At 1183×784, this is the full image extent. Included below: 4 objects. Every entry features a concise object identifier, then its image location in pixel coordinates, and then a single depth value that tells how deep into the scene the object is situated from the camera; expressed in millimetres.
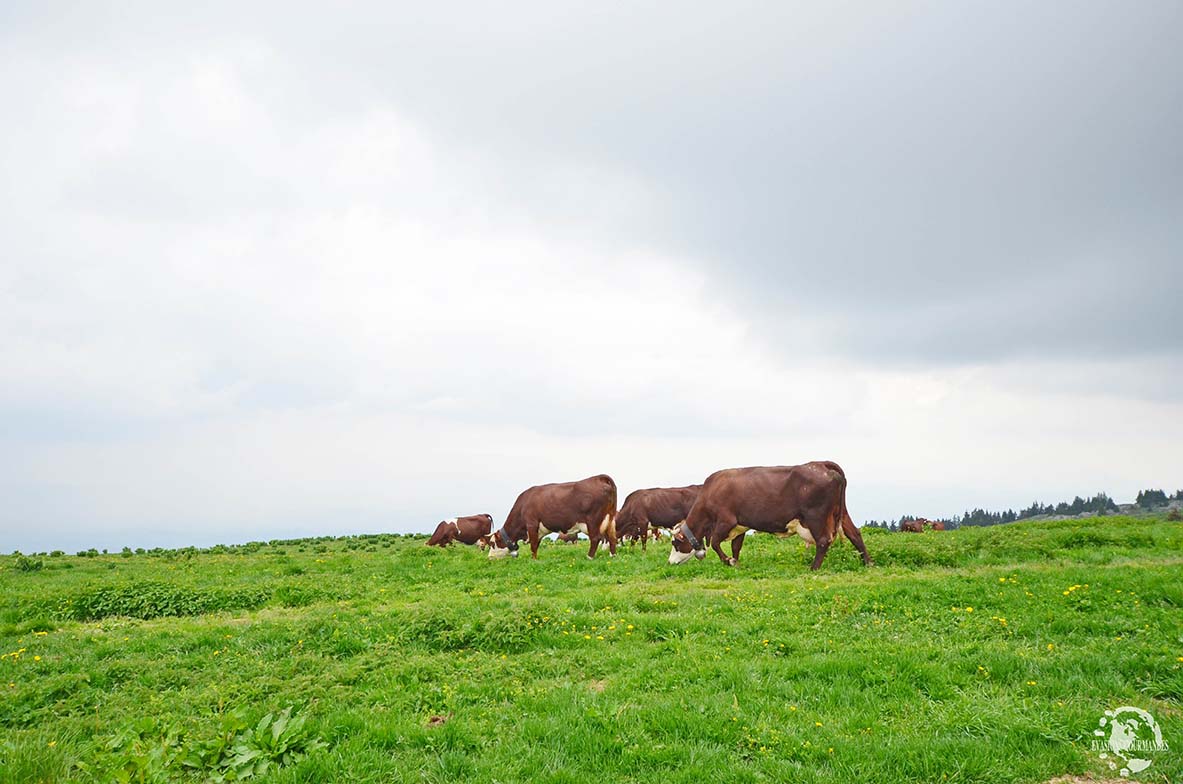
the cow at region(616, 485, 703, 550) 30938
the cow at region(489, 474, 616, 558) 24531
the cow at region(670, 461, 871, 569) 18531
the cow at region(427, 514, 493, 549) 36969
